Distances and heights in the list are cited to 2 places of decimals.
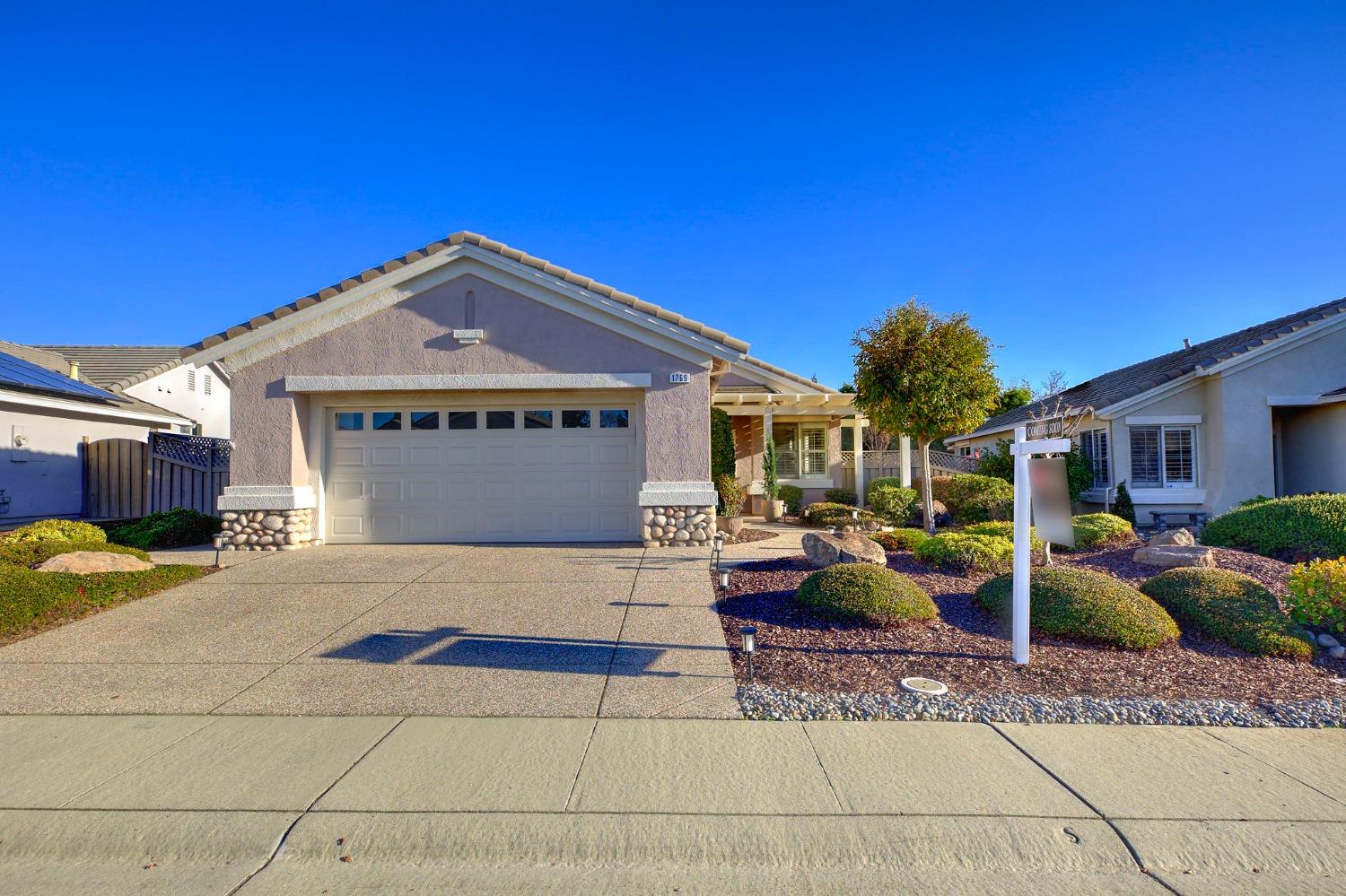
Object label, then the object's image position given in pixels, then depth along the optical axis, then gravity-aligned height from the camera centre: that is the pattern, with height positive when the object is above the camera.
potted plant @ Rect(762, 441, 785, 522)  17.41 -0.53
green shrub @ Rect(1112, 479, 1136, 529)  15.34 -0.86
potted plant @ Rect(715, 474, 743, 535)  13.08 -0.65
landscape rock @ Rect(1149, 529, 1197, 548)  9.35 -0.97
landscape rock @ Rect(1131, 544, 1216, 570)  8.27 -1.07
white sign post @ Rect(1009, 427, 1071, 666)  5.61 -0.51
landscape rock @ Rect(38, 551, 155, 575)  8.72 -1.09
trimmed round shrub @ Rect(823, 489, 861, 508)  19.25 -0.77
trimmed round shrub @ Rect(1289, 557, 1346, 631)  6.40 -1.18
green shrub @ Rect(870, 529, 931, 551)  10.49 -1.05
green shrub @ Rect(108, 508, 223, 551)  11.68 -0.95
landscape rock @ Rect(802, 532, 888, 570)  8.34 -0.96
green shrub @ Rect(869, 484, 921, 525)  15.35 -0.76
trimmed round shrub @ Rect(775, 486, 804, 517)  18.75 -0.76
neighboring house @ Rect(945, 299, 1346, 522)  15.02 +0.91
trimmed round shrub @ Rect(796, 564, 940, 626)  6.60 -1.20
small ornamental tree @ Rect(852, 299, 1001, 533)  13.79 +1.78
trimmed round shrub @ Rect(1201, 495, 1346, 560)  9.26 -0.86
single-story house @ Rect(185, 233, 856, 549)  11.10 +1.06
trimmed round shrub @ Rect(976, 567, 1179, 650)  6.15 -1.28
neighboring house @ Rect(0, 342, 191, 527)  13.55 +0.89
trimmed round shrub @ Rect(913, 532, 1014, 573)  8.62 -1.04
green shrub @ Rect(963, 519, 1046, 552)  10.27 -0.92
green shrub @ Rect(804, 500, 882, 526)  15.68 -1.01
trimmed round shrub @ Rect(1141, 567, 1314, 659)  6.12 -1.31
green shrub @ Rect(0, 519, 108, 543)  10.49 -0.85
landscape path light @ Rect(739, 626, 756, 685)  5.62 -1.34
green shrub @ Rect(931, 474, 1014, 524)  14.41 -0.64
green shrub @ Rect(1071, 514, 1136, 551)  10.53 -0.97
